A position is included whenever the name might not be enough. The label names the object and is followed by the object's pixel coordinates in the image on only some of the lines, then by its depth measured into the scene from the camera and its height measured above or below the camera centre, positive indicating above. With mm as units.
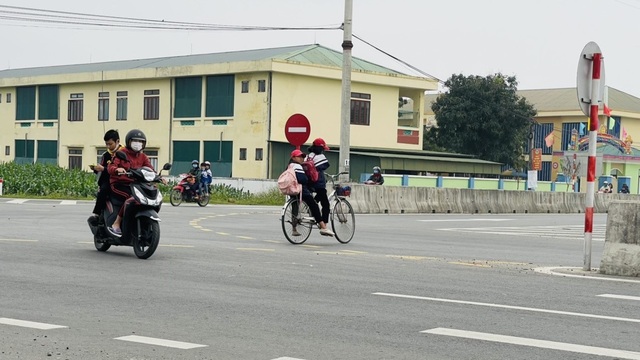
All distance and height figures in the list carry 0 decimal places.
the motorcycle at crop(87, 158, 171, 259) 13836 -754
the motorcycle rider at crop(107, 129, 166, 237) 14289 -101
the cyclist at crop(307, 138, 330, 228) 17797 -189
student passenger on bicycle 17516 -484
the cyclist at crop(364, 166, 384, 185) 44375 -518
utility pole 34031 +2593
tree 73000 +3378
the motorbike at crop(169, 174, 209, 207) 35844 -1176
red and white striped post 13836 +221
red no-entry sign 28766 +903
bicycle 17578 -924
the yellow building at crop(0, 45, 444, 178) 55594 +2944
